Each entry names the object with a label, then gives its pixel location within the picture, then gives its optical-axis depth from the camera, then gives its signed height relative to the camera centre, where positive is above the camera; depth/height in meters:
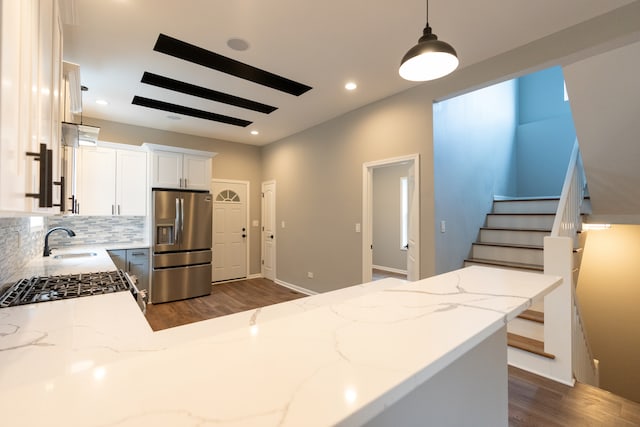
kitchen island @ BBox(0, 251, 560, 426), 0.41 -0.27
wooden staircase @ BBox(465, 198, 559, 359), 2.81 -0.34
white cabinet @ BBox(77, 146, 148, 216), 4.25 +0.52
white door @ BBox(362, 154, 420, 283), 3.48 +0.01
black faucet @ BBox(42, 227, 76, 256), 3.08 -0.35
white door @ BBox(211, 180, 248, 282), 5.75 -0.27
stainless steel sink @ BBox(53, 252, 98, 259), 3.26 -0.44
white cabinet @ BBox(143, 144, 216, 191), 4.59 +0.79
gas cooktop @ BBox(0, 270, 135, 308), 1.60 -0.44
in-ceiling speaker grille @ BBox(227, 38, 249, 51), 2.71 +1.61
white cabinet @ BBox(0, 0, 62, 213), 0.69 +0.32
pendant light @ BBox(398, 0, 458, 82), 1.60 +0.89
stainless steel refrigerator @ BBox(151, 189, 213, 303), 4.49 -0.45
